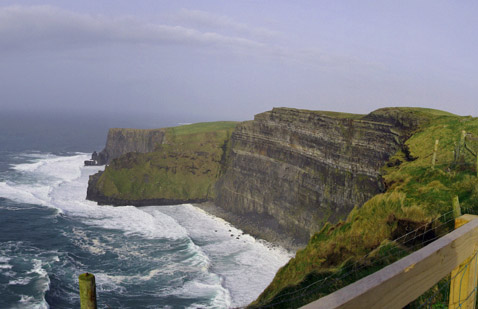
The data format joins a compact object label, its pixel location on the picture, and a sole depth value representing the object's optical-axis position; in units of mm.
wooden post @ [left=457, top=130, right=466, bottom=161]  24788
